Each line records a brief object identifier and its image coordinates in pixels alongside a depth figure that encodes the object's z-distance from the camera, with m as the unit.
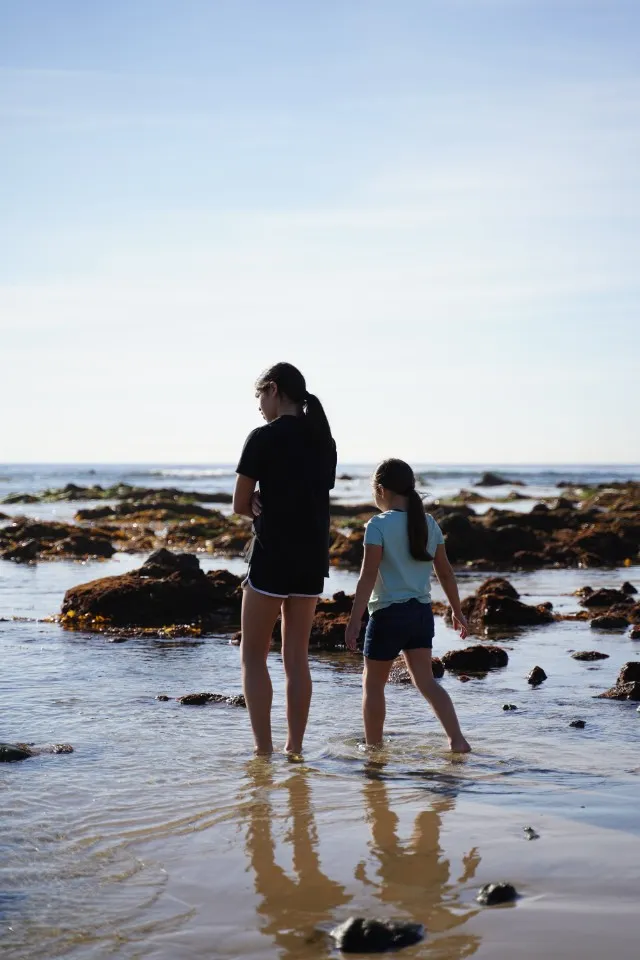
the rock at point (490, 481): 76.82
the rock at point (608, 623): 10.96
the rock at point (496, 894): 3.73
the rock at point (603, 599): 12.62
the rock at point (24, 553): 19.73
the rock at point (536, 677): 8.11
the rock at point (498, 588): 12.40
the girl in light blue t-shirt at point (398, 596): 6.08
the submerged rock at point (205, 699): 7.38
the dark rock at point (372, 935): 3.36
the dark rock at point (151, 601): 11.37
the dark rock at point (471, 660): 8.87
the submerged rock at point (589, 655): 9.10
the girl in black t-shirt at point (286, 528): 5.95
